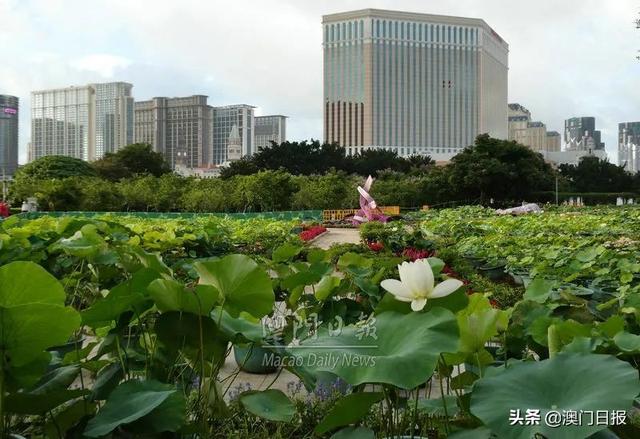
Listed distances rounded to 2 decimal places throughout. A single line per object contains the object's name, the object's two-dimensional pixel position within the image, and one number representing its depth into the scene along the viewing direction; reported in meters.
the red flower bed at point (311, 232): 10.68
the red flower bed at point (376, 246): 7.20
